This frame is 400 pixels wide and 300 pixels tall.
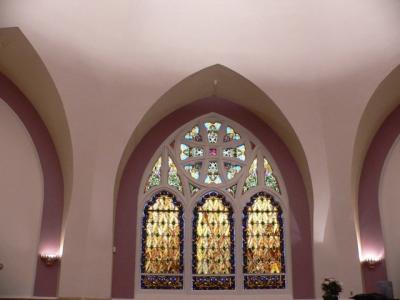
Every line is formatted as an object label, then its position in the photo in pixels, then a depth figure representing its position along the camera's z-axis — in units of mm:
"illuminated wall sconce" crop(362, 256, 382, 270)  9219
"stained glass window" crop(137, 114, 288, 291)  9617
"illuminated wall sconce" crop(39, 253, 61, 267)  9055
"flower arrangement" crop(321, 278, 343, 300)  6918
